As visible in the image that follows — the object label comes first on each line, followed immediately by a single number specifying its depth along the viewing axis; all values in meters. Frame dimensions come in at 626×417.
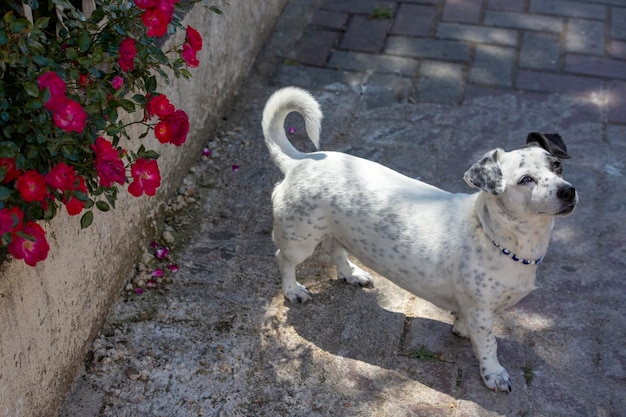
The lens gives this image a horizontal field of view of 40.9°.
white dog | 2.89
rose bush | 2.31
